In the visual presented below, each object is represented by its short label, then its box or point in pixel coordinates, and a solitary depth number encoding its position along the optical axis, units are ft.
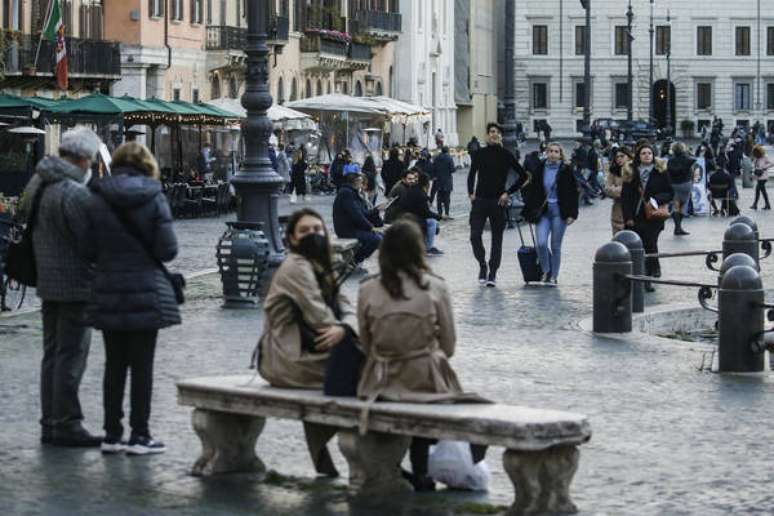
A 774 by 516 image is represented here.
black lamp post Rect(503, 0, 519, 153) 139.44
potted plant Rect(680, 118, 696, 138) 424.46
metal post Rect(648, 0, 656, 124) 360.28
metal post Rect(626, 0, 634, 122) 312.91
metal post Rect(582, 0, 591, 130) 229.66
